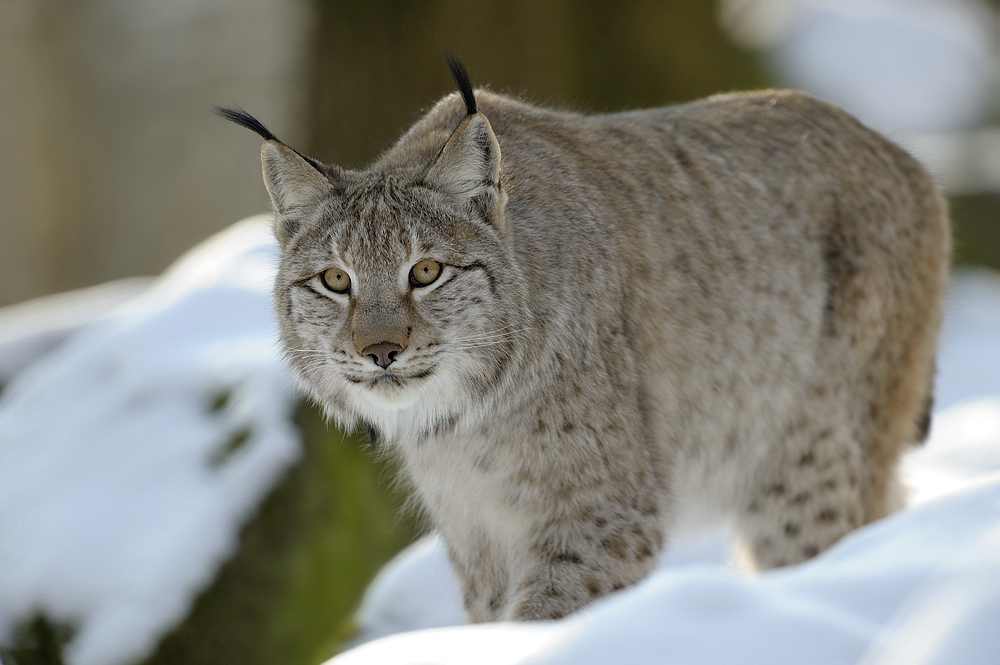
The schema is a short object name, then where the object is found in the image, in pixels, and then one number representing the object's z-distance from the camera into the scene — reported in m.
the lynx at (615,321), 6.97
